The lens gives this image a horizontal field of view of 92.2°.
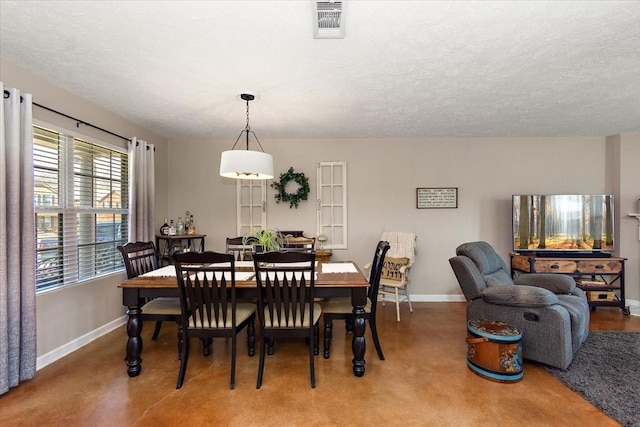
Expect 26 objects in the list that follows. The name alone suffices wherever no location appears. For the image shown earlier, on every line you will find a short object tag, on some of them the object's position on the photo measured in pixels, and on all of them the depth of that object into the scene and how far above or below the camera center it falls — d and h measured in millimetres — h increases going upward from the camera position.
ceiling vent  1647 +1120
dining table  2348 -626
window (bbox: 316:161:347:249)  4617 +163
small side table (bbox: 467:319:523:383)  2297 -1063
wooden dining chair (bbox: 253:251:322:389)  2193 -691
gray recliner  2412 -812
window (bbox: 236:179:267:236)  4652 +114
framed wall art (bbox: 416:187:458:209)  4566 +224
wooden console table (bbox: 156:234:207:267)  4070 -412
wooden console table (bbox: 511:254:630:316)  3807 -735
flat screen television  4016 -158
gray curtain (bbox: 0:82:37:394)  2123 -199
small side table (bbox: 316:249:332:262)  4125 -556
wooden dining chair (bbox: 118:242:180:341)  2477 -541
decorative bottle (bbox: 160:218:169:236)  4204 -204
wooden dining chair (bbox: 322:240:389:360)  2596 -813
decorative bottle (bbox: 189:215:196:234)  4446 -165
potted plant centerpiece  2873 -266
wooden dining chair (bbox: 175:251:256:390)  2121 -668
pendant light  2576 +436
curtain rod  2213 +913
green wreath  4539 +398
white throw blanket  4191 -426
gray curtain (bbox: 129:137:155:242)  3605 +241
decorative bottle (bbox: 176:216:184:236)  4301 -183
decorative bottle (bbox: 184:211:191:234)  4466 -127
